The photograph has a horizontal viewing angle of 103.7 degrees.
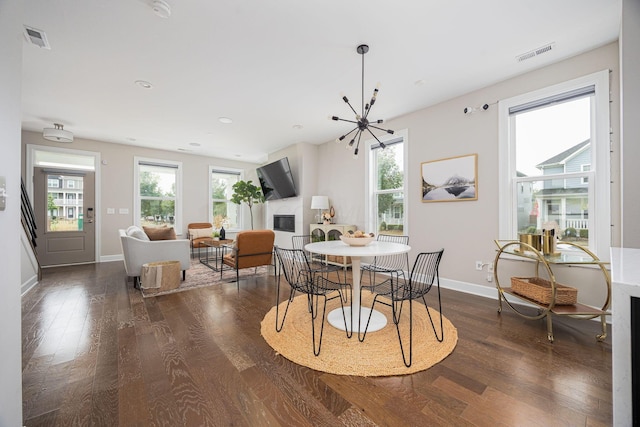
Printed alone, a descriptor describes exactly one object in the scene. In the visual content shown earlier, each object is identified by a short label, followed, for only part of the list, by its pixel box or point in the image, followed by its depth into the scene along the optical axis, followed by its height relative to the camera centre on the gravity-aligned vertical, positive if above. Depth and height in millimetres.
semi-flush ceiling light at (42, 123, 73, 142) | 4375 +1411
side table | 4928 -1011
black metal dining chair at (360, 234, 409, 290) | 3132 -680
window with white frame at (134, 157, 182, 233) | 6078 +549
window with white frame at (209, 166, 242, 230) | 7137 +464
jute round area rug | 1746 -1057
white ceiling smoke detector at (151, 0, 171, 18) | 1894 +1588
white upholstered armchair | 3518 -556
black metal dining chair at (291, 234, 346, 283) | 4949 -738
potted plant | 6668 +572
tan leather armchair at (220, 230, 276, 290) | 3682 -549
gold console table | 2080 -722
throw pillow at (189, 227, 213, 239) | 6300 -467
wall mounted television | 5801 +834
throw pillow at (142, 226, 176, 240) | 4875 -372
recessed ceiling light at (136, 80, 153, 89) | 3074 +1624
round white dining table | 2123 -439
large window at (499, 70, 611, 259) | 2432 +571
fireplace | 6023 -221
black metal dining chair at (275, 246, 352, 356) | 2043 -653
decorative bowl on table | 2348 -247
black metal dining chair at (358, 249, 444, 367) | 1897 -648
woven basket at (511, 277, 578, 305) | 2239 -721
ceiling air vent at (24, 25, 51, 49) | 2184 +1597
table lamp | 5309 +254
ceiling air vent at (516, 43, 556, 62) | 2433 +1628
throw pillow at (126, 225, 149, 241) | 3867 -312
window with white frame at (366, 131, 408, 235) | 4246 +483
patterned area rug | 3445 -1047
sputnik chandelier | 2415 +966
